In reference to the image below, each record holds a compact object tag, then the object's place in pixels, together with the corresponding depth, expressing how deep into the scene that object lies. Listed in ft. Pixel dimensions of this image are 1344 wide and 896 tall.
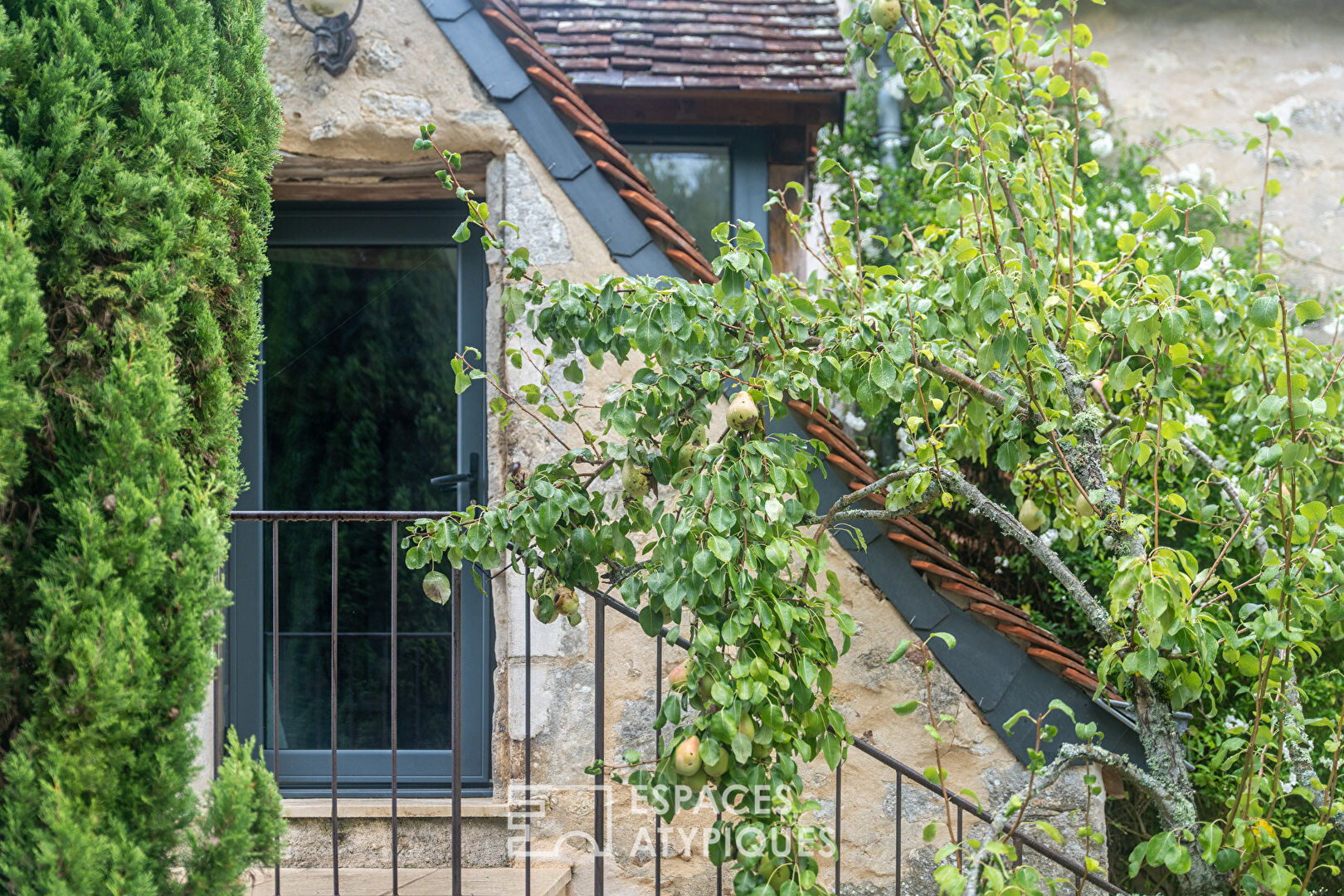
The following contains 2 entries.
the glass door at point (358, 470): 12.51
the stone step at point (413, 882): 9.74
